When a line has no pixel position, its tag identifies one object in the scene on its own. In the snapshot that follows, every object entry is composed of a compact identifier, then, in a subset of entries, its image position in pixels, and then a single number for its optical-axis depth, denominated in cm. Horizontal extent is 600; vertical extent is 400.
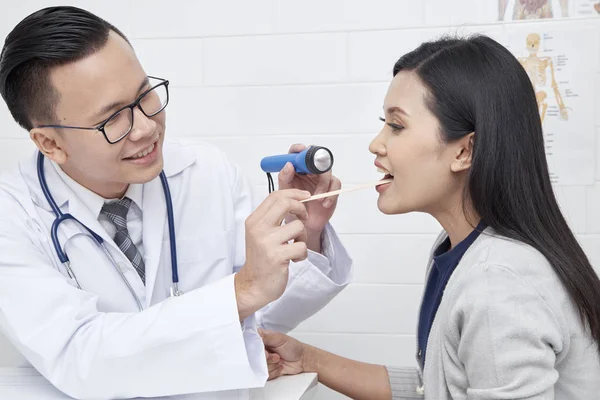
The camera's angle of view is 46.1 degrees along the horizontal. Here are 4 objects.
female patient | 108
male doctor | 122
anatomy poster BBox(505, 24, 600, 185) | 205
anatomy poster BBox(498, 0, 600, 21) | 204
